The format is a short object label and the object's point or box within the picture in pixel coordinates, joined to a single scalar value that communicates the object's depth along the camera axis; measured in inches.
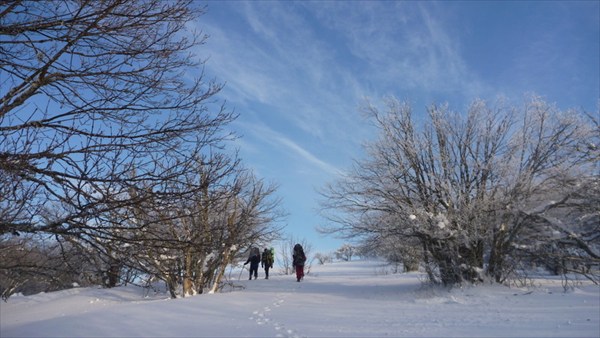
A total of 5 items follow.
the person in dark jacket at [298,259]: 689.4
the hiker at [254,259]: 701.0
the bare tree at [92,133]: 150.5
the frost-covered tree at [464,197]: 469.4
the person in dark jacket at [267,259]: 792.3
